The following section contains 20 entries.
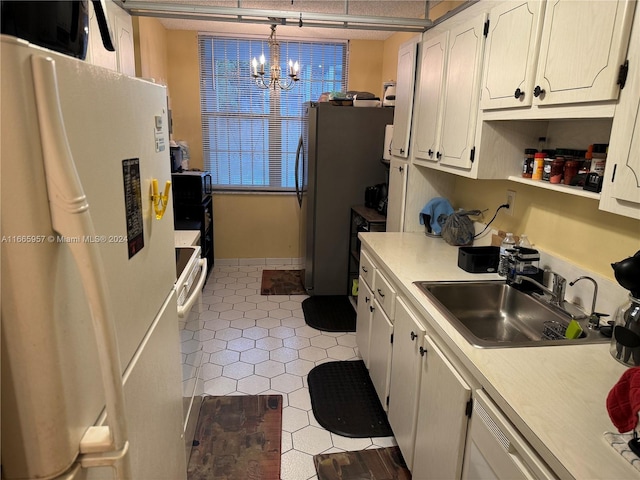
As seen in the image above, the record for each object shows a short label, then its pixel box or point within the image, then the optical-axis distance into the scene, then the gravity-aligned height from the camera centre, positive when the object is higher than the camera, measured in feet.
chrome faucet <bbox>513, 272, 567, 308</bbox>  5.52 -1.80
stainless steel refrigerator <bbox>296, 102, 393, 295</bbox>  11.94 -0.94
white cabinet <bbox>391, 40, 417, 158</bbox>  8.79 +1.00
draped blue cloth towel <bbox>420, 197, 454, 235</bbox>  8.76 -1.34
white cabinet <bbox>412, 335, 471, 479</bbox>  4.33 -2.98
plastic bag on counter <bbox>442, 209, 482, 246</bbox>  8.11 -1.55
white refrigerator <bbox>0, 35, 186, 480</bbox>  1.72 -0.61
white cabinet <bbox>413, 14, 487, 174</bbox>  6.39 +0.82
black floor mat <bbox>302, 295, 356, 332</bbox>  11.20 -4.71
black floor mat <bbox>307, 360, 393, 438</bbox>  7.35 -4.79
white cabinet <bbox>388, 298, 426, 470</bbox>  5.64 -3.27
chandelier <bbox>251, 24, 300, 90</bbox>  12.65 +1.98
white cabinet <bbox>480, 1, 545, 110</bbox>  4.99 +1.18
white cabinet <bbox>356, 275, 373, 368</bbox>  8.26 -3.52
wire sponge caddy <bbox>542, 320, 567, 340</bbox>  4.96 -2.12
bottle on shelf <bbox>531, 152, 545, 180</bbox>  5.74 -0.21
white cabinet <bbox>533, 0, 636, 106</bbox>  3.80 +0.98
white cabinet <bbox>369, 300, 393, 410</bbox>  7.00 -3.57
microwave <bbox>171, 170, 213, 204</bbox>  12.88 -1.50
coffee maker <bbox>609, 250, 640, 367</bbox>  3.83 -1.53
